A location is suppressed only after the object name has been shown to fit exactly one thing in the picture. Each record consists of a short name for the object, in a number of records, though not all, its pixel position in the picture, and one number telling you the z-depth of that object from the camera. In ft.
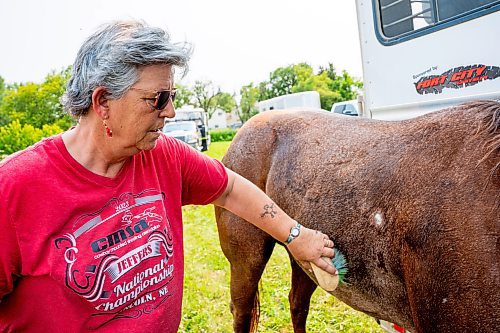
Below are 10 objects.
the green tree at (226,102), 272.51
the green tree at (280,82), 232.73
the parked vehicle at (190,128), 79.77
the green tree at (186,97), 237.41
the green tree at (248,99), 257.96
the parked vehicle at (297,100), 77.10
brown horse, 5.21
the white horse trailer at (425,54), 8.39
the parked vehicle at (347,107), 54.94
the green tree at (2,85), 226.21
